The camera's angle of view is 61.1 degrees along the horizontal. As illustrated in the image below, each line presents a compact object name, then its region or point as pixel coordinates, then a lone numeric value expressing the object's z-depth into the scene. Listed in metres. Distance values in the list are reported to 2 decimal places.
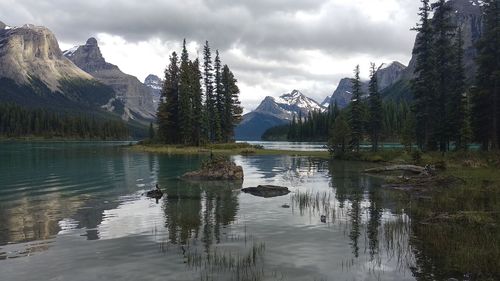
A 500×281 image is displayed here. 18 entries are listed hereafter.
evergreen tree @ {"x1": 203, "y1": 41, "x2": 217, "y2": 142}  109.25
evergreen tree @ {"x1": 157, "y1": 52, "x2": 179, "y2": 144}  104.25
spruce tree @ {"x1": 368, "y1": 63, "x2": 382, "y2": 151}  81.00
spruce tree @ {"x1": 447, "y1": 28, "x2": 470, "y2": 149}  62.97
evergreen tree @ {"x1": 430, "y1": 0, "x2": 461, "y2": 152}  62.50
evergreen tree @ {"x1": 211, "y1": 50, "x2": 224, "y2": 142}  110.60
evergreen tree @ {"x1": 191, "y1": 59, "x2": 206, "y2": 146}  99.44
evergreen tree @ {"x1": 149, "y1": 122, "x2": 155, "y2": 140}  158.40
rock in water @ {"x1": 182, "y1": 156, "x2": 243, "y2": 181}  43.38
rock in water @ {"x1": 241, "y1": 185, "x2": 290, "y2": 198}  33.22
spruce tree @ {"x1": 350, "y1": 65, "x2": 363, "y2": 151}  78.00
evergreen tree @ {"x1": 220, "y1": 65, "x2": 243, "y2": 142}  111.69
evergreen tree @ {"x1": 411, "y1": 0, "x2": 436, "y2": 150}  63.59
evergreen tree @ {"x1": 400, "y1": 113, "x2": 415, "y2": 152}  75.25
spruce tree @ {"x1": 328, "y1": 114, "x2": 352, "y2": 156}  76.00
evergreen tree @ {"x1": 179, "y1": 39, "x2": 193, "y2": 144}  99.12
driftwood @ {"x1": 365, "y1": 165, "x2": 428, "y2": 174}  44.51
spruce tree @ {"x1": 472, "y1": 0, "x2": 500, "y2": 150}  54.65
